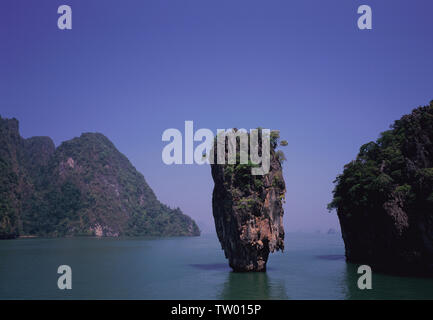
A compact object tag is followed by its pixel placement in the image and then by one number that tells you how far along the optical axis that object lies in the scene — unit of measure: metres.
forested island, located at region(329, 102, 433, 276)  34.12
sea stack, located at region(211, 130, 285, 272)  36.31
